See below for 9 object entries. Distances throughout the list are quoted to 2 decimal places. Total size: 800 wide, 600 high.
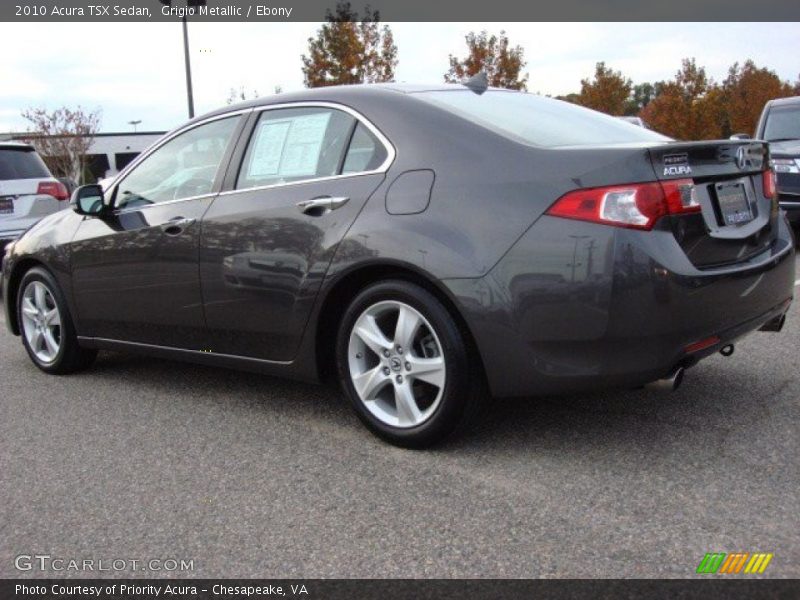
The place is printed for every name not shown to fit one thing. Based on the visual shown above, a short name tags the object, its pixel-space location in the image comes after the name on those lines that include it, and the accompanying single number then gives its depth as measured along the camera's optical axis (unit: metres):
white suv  9.73
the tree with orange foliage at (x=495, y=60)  34.62
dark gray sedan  3.26
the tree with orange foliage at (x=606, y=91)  41.03
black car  9.87
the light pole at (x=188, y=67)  21.44
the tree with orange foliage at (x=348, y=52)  30.81
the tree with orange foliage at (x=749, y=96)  43.09
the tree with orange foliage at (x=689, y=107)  37.31
